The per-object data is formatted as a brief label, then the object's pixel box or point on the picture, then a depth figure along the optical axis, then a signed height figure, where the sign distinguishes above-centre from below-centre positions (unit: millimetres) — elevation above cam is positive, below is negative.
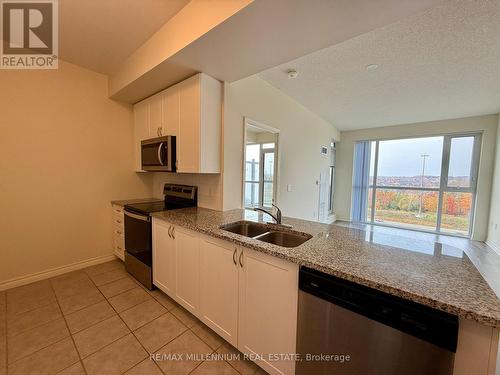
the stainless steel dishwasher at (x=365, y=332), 791 -681
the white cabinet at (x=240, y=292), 1204 -842
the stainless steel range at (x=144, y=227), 2223 -637
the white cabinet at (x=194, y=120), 2072 +592
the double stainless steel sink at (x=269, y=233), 1657 -500
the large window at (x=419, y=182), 4664 +5
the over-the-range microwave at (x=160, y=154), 2303 +229
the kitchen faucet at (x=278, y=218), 1853 -379
